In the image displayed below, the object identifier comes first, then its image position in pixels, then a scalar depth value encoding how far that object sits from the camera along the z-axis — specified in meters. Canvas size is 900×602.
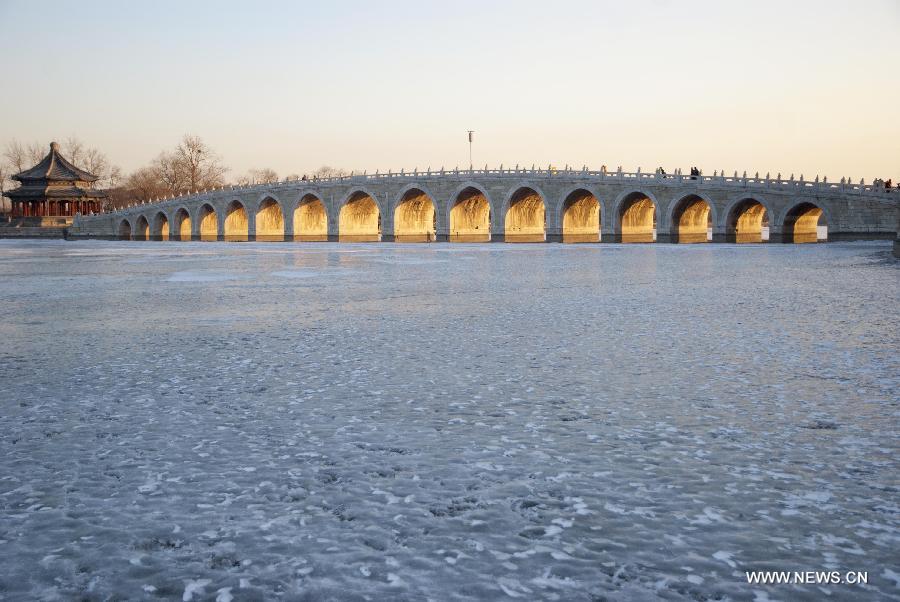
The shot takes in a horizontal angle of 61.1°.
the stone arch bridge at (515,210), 44.43
